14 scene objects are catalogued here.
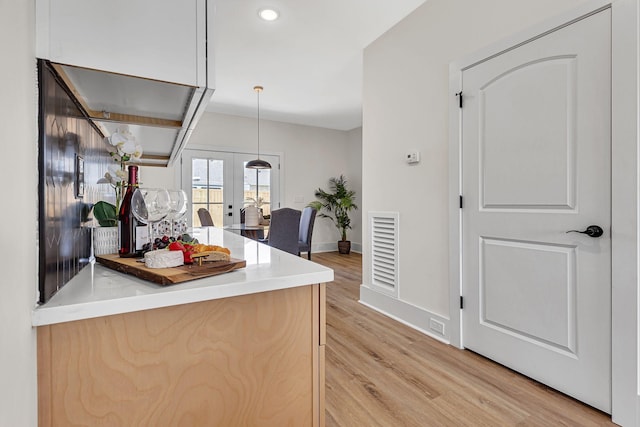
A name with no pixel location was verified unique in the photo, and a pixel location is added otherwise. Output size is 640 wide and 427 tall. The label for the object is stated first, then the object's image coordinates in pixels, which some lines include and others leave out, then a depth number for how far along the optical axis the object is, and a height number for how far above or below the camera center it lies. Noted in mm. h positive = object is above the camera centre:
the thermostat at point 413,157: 2498 +441
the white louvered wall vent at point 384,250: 2752 -372
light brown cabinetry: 647 -371
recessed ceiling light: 2564 +1670
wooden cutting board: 760 -158
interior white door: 1489 +17
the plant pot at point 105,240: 1112 -108
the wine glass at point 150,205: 1032 +20
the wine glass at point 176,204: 1121 +26
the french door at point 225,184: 5258 +495
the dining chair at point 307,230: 4278 -274
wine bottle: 1067 -60
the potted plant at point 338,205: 6312 +123
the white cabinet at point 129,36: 678 +427
